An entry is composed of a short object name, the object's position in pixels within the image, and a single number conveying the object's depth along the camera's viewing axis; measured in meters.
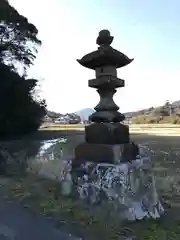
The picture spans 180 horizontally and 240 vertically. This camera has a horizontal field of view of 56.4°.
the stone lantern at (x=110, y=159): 2.07
